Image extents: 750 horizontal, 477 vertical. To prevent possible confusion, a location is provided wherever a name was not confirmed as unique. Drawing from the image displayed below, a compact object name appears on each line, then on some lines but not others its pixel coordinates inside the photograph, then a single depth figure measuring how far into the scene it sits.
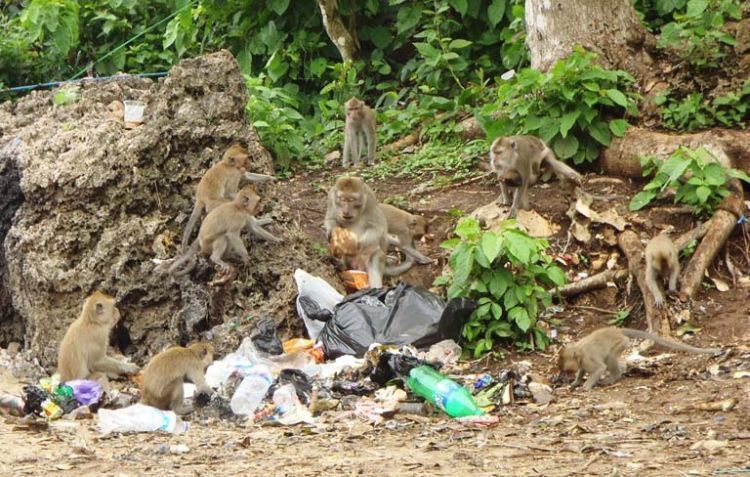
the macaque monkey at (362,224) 20.91
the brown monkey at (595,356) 16.12
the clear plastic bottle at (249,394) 15.87
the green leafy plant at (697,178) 20.19
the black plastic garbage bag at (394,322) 18.14
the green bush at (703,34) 23.39
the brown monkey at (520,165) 22.03
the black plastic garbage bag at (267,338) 18.12
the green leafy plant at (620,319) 19.25
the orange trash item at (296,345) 18.44
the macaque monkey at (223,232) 18.78
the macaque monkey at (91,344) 16.69
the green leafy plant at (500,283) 17.94
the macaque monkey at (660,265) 18.69
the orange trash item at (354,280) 20.64
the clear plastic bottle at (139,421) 15.06
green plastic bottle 14.95
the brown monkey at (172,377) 15.43
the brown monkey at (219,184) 19.30
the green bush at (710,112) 22.48
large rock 19.22
